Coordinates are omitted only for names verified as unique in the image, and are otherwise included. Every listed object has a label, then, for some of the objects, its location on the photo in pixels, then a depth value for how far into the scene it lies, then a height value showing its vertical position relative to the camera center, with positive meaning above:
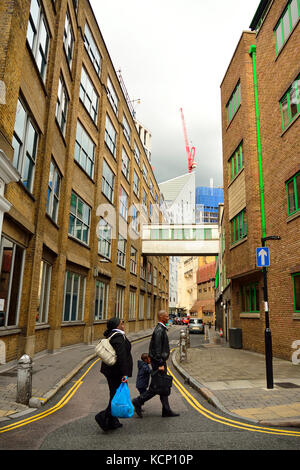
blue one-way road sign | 9.09 +1.36
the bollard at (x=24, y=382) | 6.78 -1.45
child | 6.39 -1.21
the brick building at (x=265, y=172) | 13.36 +6.16
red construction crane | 192.88 +96.75
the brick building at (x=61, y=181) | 10.18 +5.30
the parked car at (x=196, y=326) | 37.22 -1.73
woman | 5.14 -0.93
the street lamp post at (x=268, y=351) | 8.05 -0.91
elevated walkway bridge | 36.09 +6.92
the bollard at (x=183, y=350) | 13.01 -1.48
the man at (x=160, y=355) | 6.05 -0.81
